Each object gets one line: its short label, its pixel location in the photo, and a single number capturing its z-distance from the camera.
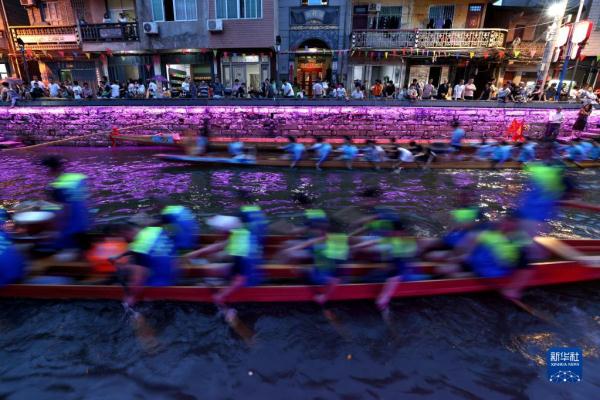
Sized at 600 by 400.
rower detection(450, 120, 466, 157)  14.91
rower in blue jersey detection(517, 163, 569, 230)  6.75
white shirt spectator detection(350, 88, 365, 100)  19.25
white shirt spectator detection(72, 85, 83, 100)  19.84
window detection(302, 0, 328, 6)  21.94
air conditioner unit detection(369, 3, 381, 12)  21.94
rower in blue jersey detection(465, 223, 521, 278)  6.15
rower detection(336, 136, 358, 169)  14.12
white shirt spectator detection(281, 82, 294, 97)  19.68
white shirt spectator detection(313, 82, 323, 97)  19.97
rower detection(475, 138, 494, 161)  14.46
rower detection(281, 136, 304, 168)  14.30
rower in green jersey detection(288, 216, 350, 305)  5.96
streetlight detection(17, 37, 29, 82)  21.51
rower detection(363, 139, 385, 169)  14.18
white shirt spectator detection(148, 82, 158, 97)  20.11
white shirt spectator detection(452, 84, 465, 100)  19.73
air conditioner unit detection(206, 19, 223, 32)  20.95
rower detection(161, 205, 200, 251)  6.32
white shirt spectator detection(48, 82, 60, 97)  20.14
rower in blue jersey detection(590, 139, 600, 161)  14.66
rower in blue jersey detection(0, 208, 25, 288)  5.97
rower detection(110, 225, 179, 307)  5.64
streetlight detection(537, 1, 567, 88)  20.06
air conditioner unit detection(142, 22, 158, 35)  21.47
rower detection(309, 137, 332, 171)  14.06
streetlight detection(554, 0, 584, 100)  18.04
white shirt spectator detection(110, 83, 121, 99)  19.84
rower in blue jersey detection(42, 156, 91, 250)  6.66
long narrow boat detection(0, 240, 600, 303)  6.13
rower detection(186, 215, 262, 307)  5.72
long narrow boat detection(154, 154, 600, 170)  14.36
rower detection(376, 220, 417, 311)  5.98
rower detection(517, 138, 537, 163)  14.25
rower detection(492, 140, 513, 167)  13.92
